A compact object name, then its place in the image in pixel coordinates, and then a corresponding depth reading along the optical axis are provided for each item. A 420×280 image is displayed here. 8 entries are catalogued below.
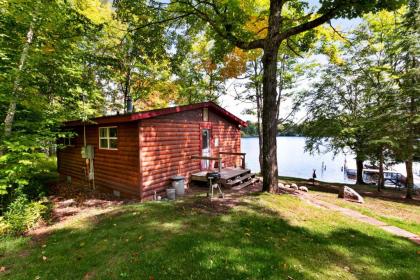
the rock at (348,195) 10.30
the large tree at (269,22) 6.86
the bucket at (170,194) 9.05
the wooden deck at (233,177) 10.13
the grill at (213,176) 7.76
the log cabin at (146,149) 8.78
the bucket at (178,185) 9.52
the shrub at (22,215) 6.21
